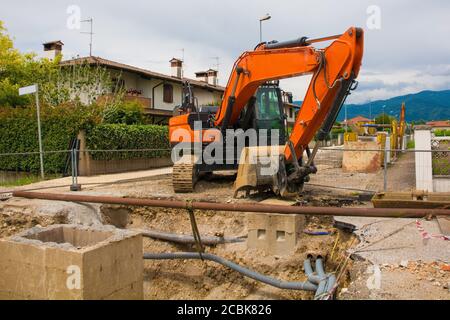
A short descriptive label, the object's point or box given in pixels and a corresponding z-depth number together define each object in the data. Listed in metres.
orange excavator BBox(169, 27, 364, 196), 7.92
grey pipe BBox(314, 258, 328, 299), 4.75
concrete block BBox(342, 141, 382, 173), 16.41
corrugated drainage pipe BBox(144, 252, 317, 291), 5.35
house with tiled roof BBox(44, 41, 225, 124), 25.41
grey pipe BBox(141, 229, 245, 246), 7.83
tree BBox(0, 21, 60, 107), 20.64
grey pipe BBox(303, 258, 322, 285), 5.30
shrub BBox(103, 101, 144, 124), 20.14
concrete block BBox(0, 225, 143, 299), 3.96
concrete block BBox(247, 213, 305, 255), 7.20
